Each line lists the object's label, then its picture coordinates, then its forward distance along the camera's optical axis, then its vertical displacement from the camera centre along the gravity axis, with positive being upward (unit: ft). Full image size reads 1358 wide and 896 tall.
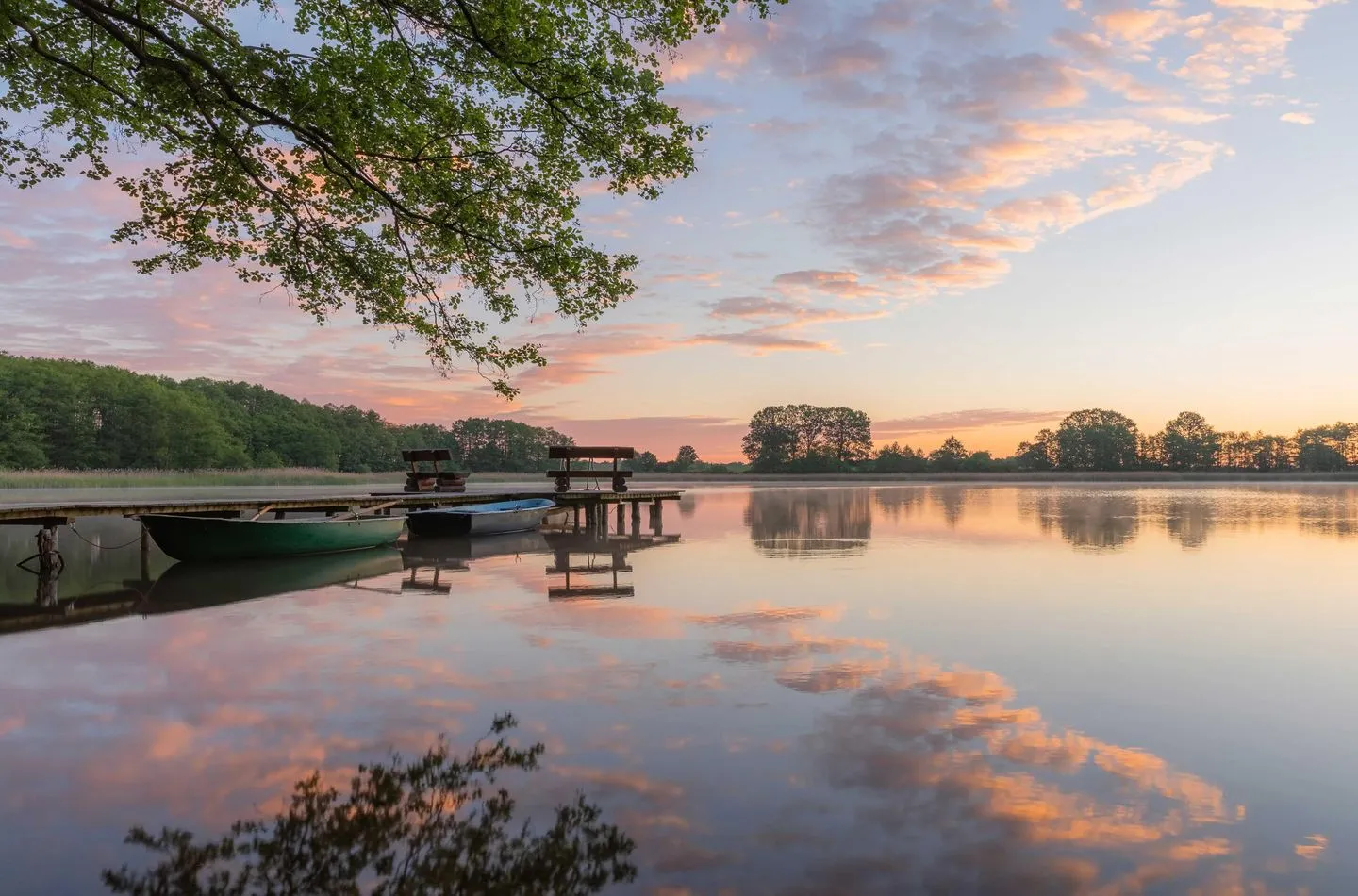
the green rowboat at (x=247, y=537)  64.34 -6.92
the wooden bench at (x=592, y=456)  111.86 +0.39
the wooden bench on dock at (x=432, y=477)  119.85 -2.99
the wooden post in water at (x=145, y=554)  64.74 -8.49
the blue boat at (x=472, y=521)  88.84 -7.27
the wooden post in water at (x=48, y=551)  61.81 -7.54
